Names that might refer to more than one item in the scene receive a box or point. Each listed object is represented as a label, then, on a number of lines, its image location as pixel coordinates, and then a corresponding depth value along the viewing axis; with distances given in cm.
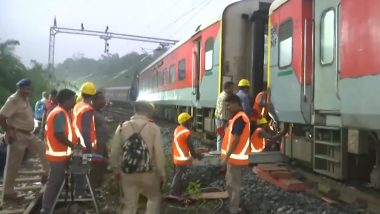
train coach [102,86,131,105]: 4734
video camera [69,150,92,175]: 604
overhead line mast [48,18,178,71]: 4644
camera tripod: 604
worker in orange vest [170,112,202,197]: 697
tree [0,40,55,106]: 2340
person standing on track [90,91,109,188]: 690
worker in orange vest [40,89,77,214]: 569
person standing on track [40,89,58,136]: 977
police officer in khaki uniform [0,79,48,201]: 674
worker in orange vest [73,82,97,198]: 629
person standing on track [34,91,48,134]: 1326
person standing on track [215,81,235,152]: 921
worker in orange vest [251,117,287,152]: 949
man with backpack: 468
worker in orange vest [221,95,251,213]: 593
